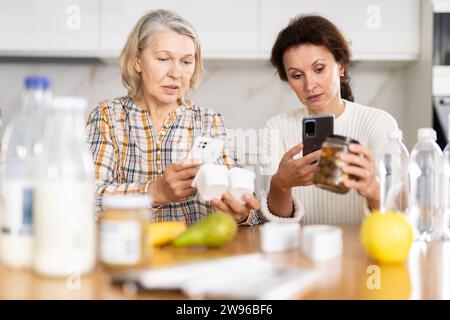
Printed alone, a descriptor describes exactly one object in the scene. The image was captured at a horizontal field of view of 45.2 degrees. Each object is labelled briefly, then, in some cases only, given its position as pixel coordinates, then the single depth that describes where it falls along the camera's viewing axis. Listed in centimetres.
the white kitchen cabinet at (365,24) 277
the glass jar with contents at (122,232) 72
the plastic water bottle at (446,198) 116
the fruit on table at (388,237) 86
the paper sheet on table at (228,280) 65
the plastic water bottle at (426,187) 116
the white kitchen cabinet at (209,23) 275
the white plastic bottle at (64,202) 73
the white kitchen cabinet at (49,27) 271
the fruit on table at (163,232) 95
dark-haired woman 175
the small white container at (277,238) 94
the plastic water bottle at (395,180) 126
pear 94
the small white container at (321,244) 88
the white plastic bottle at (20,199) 79
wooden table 69
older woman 166
